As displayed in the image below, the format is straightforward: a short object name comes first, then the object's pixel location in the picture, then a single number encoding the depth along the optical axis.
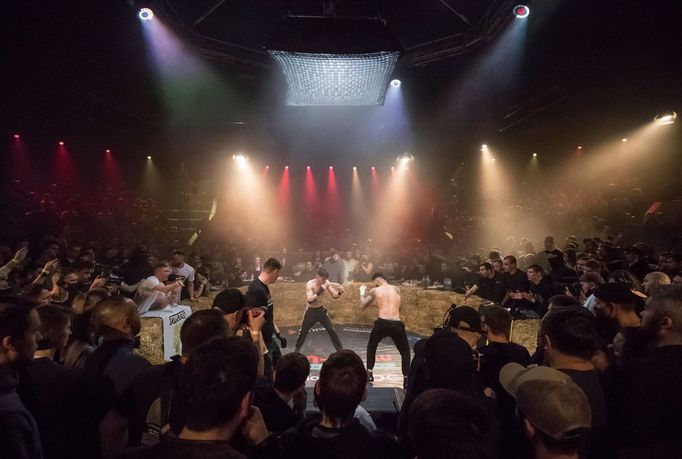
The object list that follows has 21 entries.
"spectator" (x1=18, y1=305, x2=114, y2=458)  1.91
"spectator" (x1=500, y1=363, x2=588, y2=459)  1.33
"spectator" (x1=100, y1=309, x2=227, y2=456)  2.00
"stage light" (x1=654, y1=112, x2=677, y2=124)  10.82
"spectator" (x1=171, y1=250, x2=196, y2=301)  7.48
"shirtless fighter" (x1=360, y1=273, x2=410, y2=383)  5.75
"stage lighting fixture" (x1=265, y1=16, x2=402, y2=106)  4.68
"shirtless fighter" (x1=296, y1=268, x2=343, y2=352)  6.60
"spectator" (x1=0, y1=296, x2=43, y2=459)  1.47
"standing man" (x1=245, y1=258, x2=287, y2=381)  4.40
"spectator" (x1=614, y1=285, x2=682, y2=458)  1.78
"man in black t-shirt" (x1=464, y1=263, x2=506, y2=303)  7.41
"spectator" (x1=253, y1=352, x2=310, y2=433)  2.08
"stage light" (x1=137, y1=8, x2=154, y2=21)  6.94
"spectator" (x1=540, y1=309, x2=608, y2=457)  1.95
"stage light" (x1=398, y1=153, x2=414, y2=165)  18.80
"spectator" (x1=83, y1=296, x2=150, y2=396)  2.22
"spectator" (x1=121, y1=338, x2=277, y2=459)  1.14
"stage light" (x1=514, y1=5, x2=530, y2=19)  6.36
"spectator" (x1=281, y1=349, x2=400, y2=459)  1.61
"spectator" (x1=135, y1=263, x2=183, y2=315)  5.66
